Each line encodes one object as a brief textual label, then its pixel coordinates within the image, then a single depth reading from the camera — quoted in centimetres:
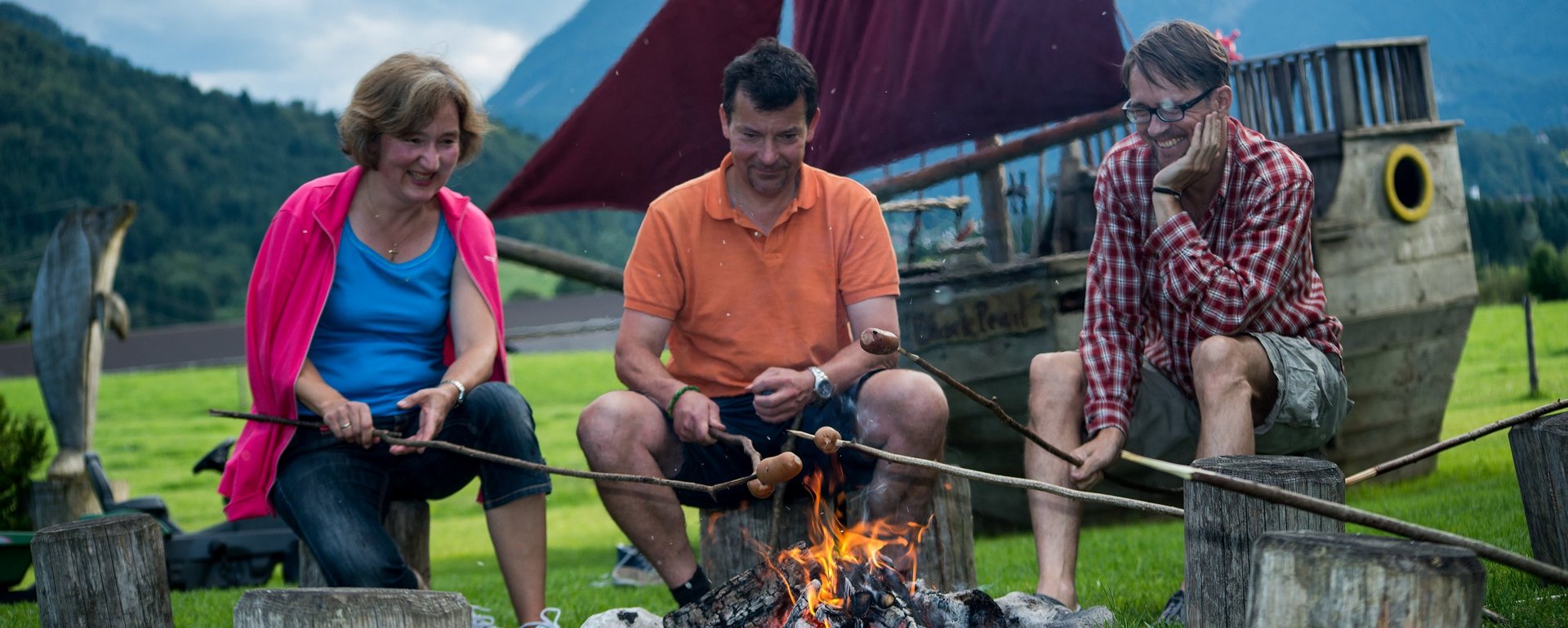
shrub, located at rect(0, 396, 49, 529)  748
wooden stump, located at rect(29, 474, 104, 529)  759
